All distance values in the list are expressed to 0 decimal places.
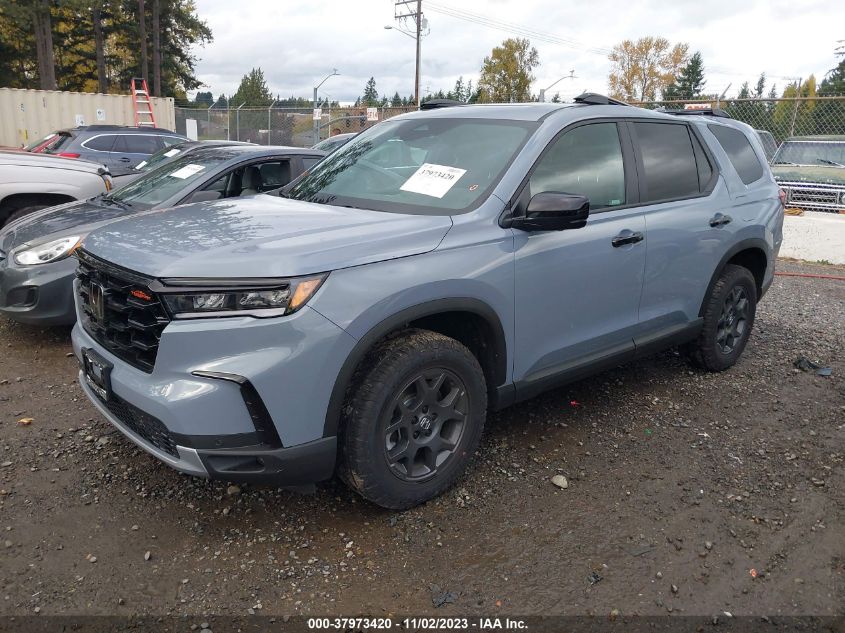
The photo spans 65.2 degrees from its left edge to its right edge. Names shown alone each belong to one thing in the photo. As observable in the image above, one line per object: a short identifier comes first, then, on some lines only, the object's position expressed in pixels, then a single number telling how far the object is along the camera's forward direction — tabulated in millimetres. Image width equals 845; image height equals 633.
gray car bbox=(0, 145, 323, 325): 4824
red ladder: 24527
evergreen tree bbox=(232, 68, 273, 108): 84688
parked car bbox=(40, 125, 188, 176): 13078
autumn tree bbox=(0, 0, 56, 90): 28219
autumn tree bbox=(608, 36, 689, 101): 61500
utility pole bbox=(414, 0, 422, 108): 35938
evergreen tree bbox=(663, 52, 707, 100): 60281
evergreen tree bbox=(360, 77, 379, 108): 127688
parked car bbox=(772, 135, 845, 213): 10708
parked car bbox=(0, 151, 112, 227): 6445
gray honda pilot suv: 2486
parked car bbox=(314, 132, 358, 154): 10795
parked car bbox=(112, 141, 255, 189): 6664
